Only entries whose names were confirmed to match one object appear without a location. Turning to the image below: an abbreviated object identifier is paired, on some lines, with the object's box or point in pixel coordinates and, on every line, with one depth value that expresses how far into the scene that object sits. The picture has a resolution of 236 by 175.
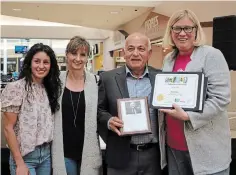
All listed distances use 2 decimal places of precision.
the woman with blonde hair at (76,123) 2.26
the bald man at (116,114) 2.18
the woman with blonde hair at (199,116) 1.86
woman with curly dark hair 2.11
